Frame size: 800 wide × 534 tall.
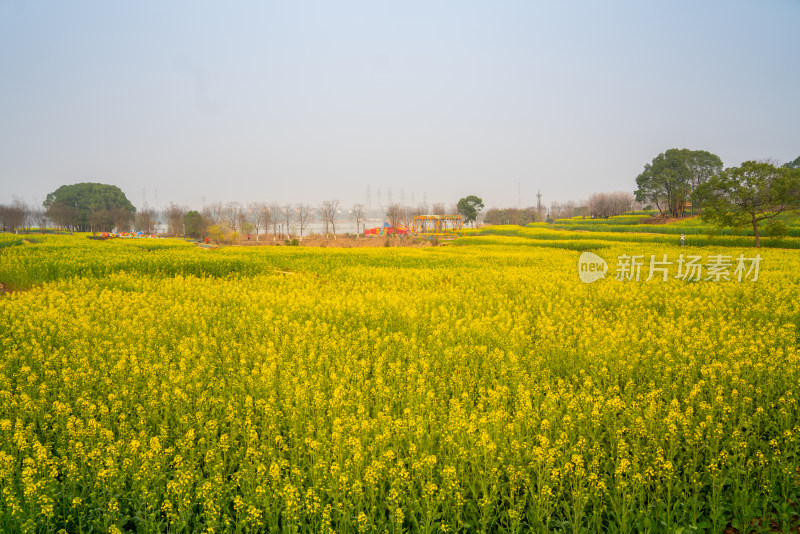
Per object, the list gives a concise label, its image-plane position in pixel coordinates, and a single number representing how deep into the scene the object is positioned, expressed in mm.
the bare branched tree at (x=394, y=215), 83706
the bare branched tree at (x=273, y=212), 96781
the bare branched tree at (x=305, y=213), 94250
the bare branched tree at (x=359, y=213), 86938
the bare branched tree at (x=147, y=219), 95662
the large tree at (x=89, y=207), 94562
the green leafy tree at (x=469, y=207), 104000
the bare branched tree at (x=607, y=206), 100250
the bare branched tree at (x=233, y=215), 88812
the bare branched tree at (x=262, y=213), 85056
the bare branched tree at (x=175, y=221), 87712
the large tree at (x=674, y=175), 78500
